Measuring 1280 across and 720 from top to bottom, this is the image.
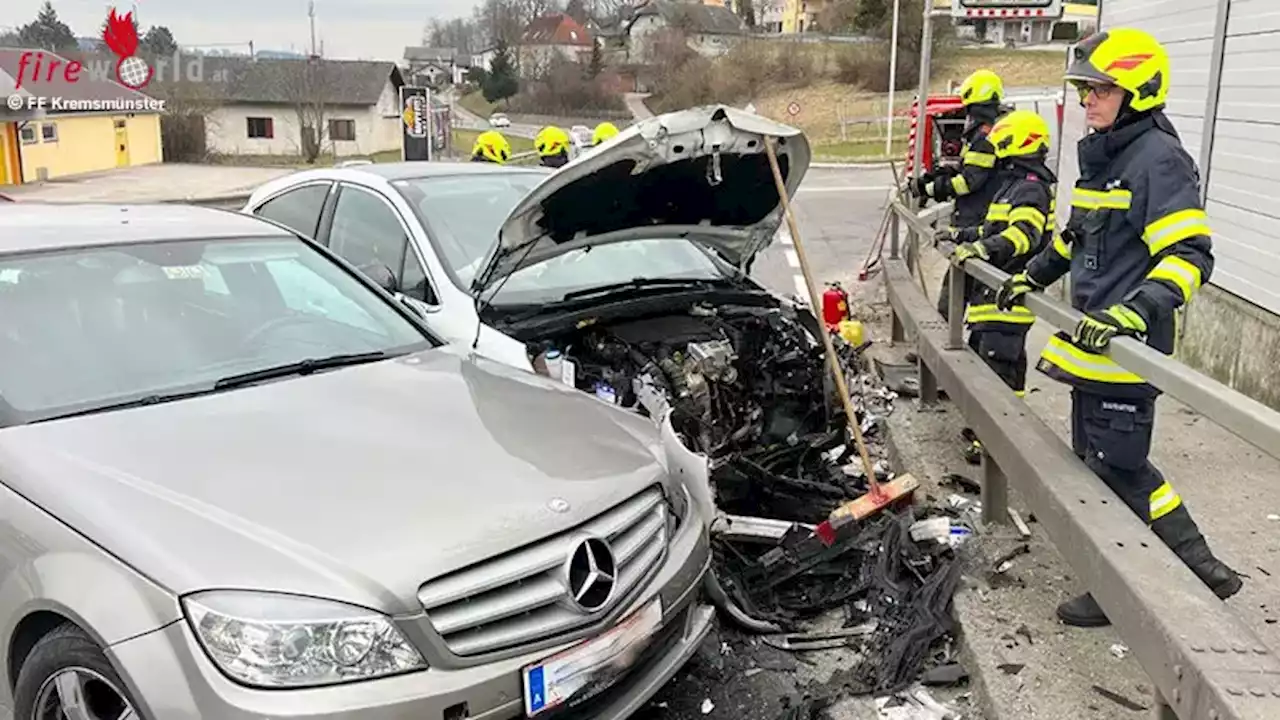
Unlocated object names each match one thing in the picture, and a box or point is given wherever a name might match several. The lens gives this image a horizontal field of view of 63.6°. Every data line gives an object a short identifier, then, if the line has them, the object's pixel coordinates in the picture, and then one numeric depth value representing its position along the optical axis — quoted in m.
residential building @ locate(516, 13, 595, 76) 75.94
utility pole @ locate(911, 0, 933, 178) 8.80
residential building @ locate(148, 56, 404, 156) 54.94
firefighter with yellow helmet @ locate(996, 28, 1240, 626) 3.29
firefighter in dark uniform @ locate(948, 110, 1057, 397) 5.49
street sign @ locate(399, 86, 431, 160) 26.06
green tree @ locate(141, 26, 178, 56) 80.50
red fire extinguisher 7.94
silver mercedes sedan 2.34
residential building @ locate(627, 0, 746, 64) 73.88
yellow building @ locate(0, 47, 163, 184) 37.56
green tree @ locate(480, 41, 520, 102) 71.88
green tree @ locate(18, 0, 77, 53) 79.88
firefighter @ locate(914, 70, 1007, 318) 6.56
